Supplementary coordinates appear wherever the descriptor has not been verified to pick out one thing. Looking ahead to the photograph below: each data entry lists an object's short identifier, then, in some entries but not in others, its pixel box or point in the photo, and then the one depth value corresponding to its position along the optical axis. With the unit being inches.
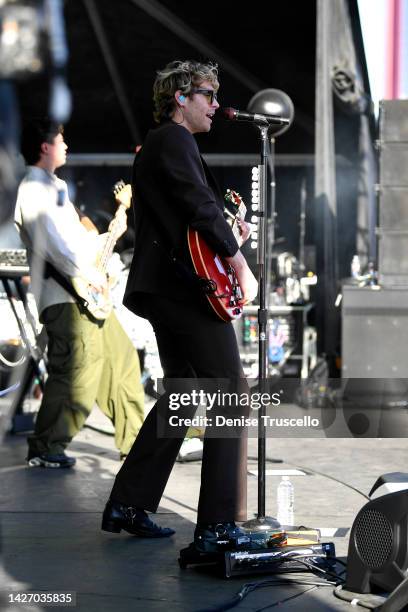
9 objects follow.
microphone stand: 229.2
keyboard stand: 397.5
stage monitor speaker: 188.8
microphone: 234.4
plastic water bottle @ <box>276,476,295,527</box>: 255.0
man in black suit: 224.4
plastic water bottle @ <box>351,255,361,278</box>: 598.3
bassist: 340.4
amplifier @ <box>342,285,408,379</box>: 489.1
